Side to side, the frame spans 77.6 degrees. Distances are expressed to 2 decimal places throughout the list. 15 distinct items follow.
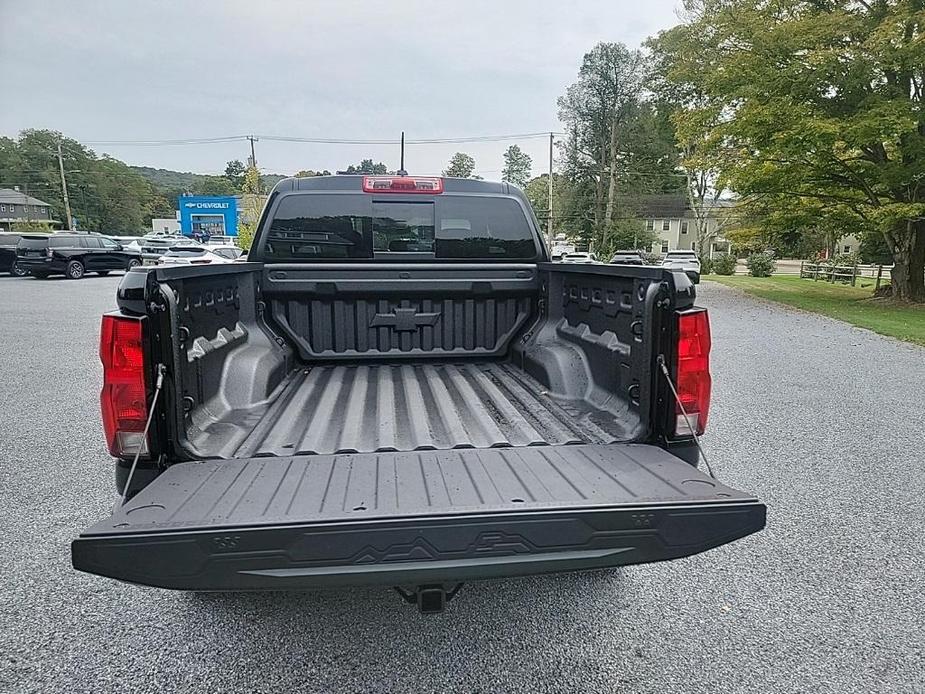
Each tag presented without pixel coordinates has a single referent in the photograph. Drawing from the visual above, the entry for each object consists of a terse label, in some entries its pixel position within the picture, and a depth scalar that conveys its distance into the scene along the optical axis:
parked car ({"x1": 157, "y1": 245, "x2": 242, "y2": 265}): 20.55
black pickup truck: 1.54
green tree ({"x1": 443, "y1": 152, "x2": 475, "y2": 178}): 66.56
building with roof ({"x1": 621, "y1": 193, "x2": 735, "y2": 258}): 58.16
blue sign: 42.72
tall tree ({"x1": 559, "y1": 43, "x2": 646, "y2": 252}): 41.41
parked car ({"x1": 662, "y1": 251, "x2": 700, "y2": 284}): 23.79
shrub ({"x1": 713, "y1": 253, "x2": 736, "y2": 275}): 33.81
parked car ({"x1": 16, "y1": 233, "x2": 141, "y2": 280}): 19.81
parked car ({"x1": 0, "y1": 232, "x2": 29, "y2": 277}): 20.70
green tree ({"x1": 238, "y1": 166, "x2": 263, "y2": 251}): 34.03
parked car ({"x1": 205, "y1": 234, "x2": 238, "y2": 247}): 34.83
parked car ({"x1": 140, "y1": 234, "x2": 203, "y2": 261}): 24.91
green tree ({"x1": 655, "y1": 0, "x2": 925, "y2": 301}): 12.92
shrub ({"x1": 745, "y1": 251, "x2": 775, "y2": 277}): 31.98
